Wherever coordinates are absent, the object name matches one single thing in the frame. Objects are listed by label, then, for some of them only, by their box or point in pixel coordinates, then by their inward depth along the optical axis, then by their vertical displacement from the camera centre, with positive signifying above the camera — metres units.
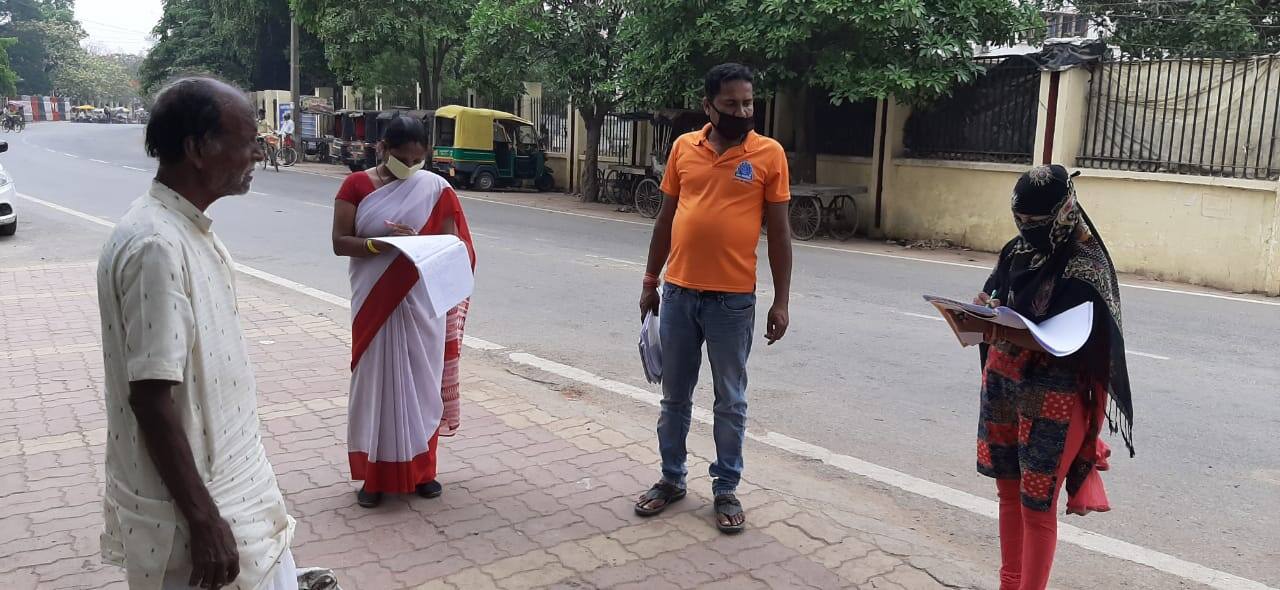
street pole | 33.06 +2.60
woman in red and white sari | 3.85 -0.66
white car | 12.12 -0.87
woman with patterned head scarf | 2.83 -0.60
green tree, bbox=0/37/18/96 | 65.44 +3.95
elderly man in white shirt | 1.77 -0.43
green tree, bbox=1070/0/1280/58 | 14.77 +2.44
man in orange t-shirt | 3.65 -0.36
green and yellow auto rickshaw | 23.92 +0.10
